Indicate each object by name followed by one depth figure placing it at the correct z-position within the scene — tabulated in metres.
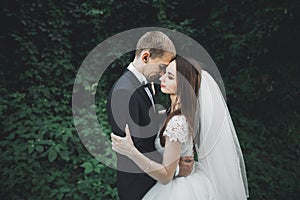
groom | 2.06
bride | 1.97
